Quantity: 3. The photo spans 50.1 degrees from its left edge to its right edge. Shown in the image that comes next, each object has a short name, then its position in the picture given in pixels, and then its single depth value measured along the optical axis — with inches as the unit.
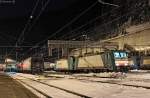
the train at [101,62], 870.2
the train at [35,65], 1234.0
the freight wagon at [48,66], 1690.6
